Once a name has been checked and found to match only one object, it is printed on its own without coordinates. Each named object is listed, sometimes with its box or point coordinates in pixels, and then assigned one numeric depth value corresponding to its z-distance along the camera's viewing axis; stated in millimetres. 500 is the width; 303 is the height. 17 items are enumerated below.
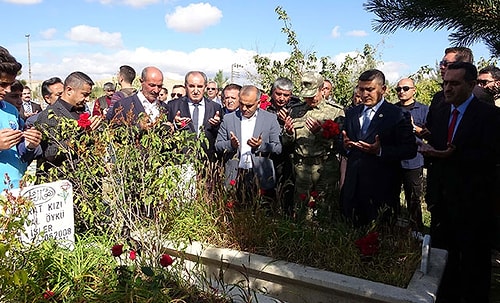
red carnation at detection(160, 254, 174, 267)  2420
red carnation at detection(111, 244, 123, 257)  2506
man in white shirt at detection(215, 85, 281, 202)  4617
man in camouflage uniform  4602
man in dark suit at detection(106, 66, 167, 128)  4761
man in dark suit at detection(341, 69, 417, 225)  3754
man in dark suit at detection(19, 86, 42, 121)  8045
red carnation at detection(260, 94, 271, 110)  5078
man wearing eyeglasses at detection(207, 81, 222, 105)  8477
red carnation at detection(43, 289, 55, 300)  2395
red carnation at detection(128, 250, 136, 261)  2654
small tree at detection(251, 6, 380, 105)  9266
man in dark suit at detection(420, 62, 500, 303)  3473
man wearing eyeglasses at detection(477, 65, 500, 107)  4648
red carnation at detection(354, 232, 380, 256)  3023
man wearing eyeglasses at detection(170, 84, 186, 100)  8267
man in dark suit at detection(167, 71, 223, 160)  5328
